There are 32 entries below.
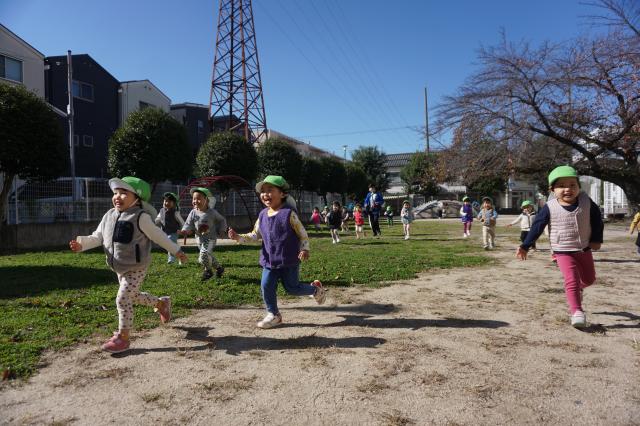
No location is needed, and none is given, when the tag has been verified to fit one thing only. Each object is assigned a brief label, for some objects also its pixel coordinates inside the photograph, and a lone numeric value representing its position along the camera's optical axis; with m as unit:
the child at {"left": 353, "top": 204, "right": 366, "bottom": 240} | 17.20
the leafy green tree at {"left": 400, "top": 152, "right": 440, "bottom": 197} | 48.88
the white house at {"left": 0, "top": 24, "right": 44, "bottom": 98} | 21.17
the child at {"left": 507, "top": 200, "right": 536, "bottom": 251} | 10.85
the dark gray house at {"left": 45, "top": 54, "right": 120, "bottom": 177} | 25.23
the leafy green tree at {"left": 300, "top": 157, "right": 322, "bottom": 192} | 32.43
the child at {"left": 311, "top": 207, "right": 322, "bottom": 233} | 22.00
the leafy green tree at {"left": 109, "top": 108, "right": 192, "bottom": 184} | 16.52
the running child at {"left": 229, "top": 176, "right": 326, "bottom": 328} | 4.57
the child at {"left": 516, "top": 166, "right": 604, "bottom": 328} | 4.63
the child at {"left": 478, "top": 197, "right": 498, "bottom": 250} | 12.86
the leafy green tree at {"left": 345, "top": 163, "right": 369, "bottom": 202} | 41.94
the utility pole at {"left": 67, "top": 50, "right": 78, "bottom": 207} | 18.68
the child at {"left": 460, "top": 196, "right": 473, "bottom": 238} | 17.59
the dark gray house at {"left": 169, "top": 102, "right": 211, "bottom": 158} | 36.22
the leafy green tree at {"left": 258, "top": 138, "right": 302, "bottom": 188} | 27.28
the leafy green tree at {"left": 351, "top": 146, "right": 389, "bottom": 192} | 53.31
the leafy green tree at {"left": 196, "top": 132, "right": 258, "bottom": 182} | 21.62
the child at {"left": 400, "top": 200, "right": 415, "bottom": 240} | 16.89
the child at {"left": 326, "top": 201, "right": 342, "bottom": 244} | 15.27
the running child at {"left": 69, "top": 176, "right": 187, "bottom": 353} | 4.04
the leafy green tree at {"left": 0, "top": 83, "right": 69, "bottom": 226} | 12.39
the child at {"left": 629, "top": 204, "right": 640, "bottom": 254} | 9.69
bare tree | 16.53
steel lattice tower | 30.97
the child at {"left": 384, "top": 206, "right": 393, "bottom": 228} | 29.32
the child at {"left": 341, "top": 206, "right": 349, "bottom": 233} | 21.90
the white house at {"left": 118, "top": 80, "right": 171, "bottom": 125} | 29.06
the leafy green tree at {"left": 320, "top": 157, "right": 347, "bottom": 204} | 35.38
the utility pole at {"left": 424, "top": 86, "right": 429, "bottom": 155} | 20.84
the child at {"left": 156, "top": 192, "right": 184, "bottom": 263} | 9.40
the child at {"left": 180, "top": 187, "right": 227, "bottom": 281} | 7.47
